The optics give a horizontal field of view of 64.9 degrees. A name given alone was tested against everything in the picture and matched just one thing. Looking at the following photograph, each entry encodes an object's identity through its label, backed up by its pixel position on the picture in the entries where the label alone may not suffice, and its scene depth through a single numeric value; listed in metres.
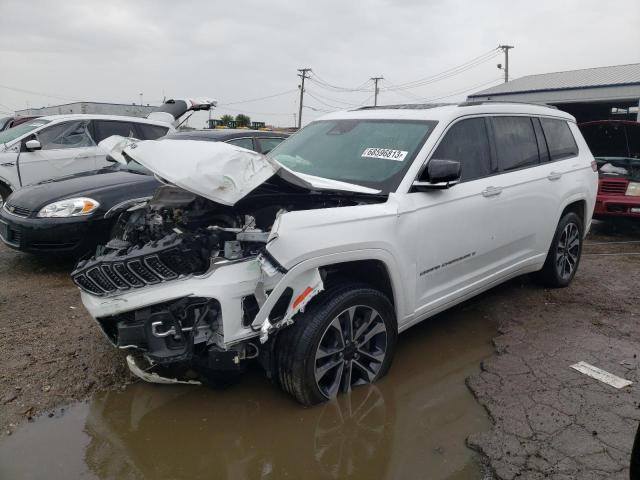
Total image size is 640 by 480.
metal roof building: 20.08
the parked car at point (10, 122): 14.84
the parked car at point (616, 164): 7.80
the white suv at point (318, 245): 2.64
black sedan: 4.98
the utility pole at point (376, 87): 54.21
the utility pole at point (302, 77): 49.00
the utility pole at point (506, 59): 44.06
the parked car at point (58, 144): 7.71
